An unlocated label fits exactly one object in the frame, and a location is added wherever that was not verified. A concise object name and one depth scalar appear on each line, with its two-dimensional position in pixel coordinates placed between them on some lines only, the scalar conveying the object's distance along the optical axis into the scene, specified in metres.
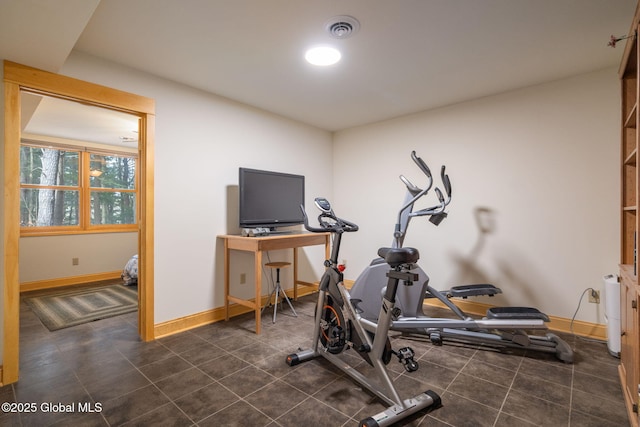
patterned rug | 3.34
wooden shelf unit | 1.57
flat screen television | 3.31
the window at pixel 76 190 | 4.85
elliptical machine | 2.40
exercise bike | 1.69
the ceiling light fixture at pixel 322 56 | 2.34
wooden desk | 2.90
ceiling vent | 1.97
